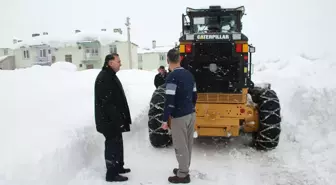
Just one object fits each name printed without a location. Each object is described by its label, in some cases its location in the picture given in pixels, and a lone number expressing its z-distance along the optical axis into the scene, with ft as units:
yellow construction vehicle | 21.07
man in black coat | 16.12
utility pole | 122.62
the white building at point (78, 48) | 171.53
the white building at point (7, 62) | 174.56
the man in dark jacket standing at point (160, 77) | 33.75
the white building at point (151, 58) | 205.98
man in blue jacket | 16.22
